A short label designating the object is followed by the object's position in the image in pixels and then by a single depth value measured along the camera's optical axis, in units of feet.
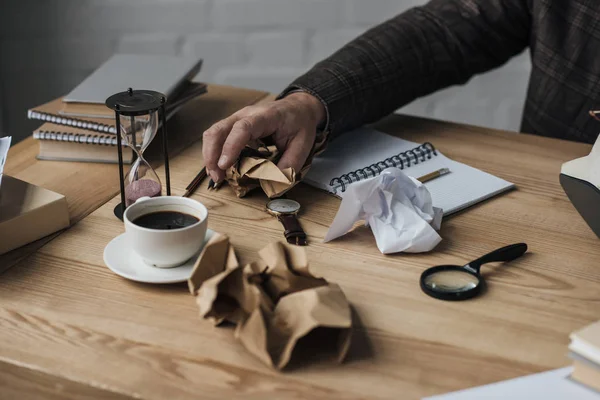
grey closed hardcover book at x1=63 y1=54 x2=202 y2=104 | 4.17
